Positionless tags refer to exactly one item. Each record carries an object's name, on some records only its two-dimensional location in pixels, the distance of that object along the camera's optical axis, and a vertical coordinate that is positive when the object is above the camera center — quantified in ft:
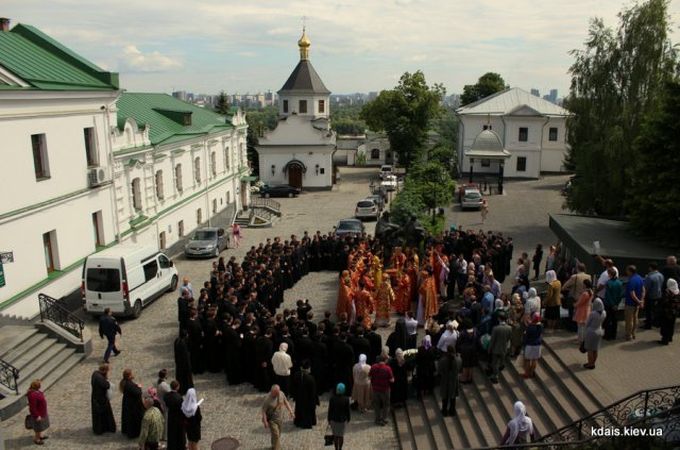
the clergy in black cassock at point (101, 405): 35.78 -17.57
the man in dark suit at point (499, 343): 38.27 -14.92
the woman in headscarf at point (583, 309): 39.63 -13.26
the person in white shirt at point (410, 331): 43.21 -15.86
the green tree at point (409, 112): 190.19 +4.80
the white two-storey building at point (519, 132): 164.14 -2.39
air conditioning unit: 63.87 -5.12
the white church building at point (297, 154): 164.35 -7.63
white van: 54.80 -14.80
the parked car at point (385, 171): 195.60 -16.09
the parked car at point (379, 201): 126.62 -17.22
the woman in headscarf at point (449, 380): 36.42 -16.53
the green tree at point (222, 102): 213.91 +10.51
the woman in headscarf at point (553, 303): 43.55 -14.06
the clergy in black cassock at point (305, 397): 36.47 -17.66
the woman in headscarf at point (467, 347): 38.93 -15.38
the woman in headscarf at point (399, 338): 42.45 -16.07
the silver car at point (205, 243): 86.74 -17.76
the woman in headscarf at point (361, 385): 37.91 -17.65
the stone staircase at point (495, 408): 33.47 -18.19
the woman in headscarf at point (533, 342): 36.86 -14.36
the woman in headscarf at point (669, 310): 38.58 -13.03
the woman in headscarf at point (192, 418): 33.04 -17.14
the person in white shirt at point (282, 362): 39.04 -16.27
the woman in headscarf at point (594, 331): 35.88 -13.32
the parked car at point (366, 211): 119.75 -17.95
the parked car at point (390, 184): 150.90 -16.04
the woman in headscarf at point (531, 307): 39.34 -13.11
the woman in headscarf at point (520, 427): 29.37 -15.87
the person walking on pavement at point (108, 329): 46.39 -16.41
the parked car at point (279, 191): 159.53 -17.83
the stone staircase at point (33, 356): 41.93 -18.09
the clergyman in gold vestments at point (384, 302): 53.16 -16.76
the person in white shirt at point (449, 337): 38.99 -14.67
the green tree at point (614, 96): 86.07 +4.12
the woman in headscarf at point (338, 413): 33.32 -16.97
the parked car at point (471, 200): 122.72 -16.59
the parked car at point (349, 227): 91.97 -16.80
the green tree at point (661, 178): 55.47 -5.88
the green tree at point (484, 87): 247.29 +16.43
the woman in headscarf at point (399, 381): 38.50 -17.66
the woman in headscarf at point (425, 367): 38.96 -16.94
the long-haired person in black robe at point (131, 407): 35.27 -17.49
